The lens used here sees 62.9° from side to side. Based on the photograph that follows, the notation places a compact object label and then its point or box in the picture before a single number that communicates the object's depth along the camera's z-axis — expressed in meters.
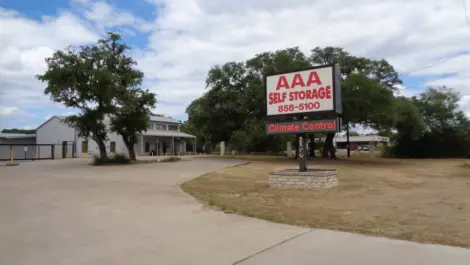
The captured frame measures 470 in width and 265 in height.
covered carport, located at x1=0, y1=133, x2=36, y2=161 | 39.56
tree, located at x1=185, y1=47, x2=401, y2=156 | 29.97
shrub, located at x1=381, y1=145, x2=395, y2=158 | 51.29
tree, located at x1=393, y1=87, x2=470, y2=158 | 46.16
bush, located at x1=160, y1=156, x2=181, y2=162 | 31.05
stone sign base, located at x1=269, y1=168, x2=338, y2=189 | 14.05
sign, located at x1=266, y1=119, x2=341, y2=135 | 14.72
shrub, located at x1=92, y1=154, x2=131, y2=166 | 27.99
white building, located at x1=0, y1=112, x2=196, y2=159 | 45.00
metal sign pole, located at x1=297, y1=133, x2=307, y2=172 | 15.41
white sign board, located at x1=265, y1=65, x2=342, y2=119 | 14.89
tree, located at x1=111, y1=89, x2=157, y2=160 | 28.17
